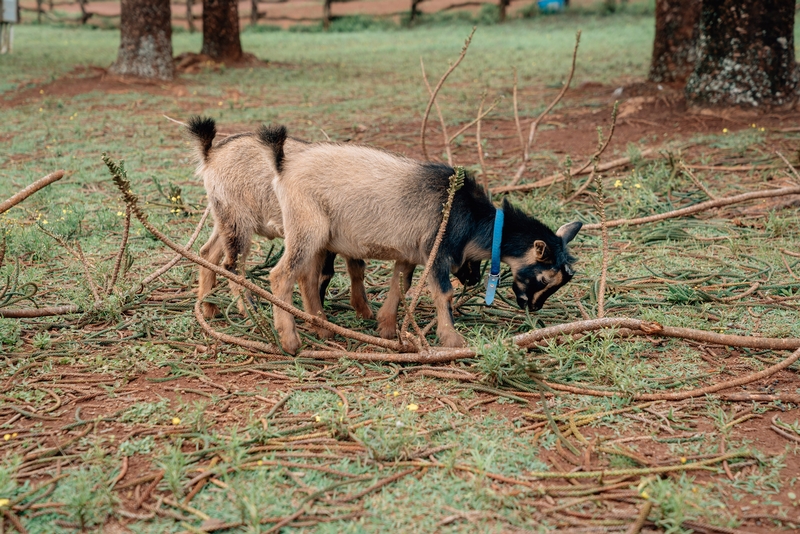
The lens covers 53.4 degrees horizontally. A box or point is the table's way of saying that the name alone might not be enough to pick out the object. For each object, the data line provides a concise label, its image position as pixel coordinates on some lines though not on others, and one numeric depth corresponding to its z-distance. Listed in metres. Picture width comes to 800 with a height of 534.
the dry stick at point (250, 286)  3.64
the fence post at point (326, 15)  26.98
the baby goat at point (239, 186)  5.22
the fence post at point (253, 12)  27.72
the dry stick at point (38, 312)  5.07
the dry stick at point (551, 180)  7.72
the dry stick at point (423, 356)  4.52
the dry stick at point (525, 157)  7.80
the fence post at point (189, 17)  26.69
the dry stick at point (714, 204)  5.00
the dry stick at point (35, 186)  4.08
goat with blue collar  4.98
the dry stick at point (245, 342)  4.79
